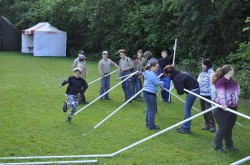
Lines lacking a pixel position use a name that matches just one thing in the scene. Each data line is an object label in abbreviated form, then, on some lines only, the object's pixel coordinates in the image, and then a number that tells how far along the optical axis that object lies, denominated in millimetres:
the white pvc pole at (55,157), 6379
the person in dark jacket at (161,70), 12094
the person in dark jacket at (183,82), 8219
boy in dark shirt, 9188
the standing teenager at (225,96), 6863
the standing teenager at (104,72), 12234
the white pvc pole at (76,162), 6238
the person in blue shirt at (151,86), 8516
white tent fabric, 32344
